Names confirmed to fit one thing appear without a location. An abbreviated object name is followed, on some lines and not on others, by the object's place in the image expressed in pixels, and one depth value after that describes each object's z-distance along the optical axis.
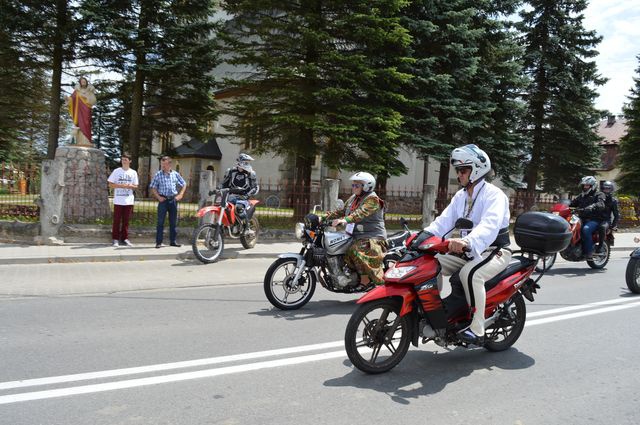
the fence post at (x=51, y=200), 11.03
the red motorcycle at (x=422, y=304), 4.29
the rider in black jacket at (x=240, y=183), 10.84
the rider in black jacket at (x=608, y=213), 10.85
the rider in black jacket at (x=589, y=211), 10.77
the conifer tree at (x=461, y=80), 18.72
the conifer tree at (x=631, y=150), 32.47
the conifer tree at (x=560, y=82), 26.36
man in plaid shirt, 11.23
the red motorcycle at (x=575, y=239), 10.69
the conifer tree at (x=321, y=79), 15.31
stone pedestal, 12.52
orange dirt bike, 10.15
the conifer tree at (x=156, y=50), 18.02
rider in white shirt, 4.51
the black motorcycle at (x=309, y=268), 6.59
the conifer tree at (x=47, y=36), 17.61
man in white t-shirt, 11.07
